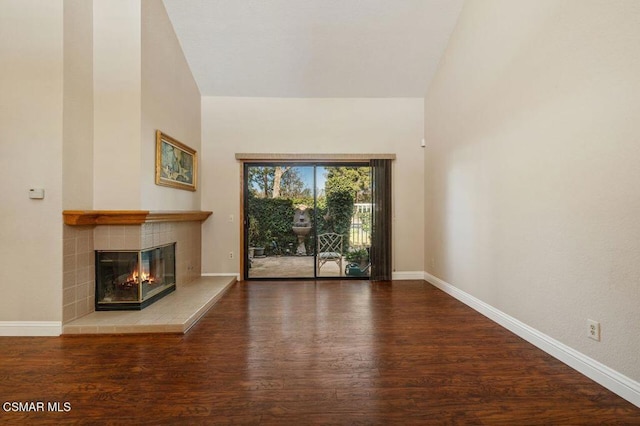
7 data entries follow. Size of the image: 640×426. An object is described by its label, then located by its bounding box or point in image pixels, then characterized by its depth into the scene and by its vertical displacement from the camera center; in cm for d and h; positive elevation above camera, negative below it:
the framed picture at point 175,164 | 351 +78
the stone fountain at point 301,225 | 514 -13
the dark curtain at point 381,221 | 498 -7
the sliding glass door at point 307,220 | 514 -4
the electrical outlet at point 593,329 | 201 -81
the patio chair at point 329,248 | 515 -54
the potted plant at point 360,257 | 520 -72
